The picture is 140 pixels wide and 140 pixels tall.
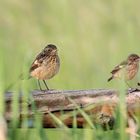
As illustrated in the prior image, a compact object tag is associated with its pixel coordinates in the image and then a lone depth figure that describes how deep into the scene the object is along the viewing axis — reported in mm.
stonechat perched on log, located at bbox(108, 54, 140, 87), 9820
